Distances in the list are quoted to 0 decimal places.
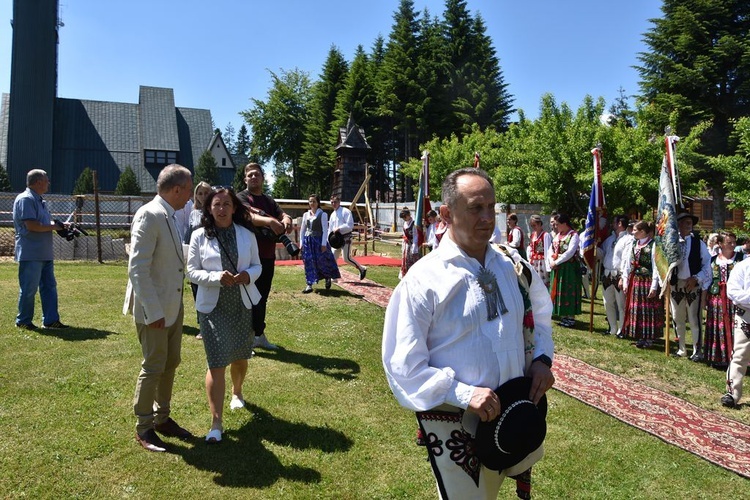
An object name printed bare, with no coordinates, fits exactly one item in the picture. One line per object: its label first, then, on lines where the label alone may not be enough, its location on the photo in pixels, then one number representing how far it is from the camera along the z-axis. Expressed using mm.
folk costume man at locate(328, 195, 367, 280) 12680
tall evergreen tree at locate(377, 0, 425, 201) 45250
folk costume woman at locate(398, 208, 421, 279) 13274
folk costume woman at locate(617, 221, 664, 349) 8617
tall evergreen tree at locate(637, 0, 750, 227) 27984
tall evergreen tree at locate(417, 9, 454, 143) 44656
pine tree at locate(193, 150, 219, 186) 46562
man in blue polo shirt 7223
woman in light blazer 4250
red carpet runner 4539
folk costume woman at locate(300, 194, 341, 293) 11664
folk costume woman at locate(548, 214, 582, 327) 9688
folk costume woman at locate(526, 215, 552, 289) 10180
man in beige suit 3945
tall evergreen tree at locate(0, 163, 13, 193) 38562
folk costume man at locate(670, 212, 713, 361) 7750
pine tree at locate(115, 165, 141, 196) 40775
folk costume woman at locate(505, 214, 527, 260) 11047
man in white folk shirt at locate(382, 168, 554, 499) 2164
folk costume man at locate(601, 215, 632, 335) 9281
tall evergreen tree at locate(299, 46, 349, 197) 54500
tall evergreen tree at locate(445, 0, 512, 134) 42969
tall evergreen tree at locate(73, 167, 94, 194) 39031
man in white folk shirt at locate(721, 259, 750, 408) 5410
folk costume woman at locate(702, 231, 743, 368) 7340
